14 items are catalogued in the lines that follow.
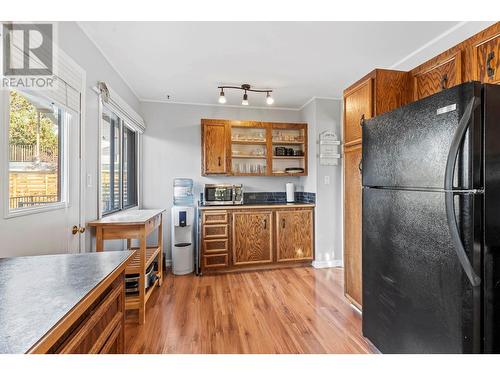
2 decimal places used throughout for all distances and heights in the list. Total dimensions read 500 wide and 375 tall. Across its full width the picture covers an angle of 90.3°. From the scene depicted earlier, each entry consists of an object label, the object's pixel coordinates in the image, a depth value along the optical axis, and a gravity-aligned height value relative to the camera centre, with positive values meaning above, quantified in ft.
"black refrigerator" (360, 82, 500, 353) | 3.43 -0.58
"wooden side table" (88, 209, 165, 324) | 6.91 -1.34
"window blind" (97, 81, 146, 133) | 7.50 +2.86
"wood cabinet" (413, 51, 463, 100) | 5.36 +2.61
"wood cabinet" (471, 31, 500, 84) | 4.60 +2.46
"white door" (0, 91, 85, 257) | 4.21 +0.25
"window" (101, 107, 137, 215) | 8.84 +0.94
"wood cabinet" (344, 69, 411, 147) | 6.43 +2.47
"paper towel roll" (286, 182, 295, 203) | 12.98 -0.27
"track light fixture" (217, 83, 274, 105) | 10.15 +4.12
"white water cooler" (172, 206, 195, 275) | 10.85 -2.35
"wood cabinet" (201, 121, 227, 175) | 11.84 +1.90
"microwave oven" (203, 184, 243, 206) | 11.80 -0.38
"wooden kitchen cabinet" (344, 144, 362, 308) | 7.05 -1.12
